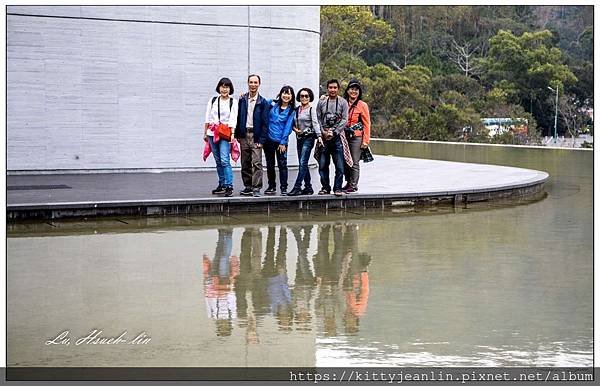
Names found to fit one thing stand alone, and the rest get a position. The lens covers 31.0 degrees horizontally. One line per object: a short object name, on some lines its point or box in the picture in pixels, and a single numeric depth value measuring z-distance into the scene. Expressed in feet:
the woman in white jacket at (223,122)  42.91
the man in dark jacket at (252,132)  42.75
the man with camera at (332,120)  43.45
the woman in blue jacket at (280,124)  42.75
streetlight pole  156.76
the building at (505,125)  151.81
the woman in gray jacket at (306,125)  43.16
